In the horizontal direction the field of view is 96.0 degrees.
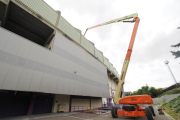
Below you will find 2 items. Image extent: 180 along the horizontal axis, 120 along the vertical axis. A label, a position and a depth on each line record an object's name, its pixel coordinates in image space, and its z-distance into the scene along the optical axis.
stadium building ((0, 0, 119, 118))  8.60
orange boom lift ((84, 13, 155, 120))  7.38
